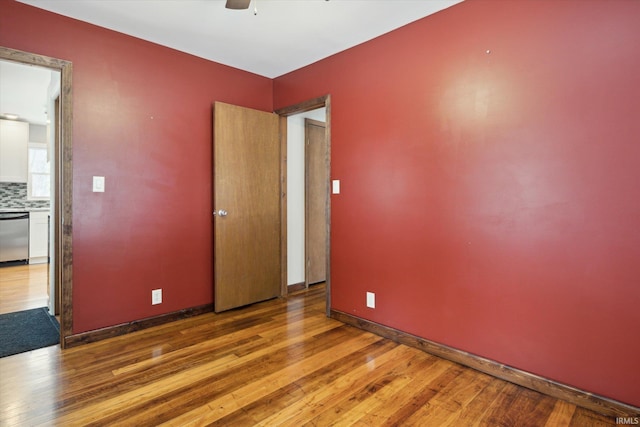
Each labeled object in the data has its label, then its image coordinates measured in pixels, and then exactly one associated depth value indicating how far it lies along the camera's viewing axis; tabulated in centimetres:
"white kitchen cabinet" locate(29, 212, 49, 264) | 568
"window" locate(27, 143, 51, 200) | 611
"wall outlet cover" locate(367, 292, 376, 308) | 288
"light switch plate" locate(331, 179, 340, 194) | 314
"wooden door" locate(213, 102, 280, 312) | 334
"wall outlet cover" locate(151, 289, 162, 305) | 303
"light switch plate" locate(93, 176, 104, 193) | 271
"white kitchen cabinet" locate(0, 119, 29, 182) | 573
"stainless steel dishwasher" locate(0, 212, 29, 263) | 544
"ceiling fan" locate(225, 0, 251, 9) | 217
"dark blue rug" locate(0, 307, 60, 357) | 258
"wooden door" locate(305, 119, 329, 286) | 428
